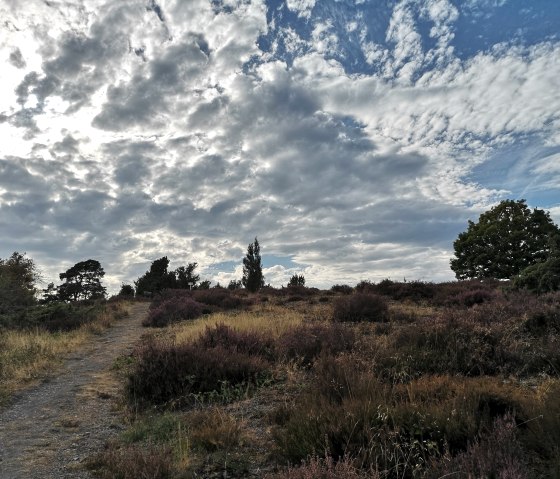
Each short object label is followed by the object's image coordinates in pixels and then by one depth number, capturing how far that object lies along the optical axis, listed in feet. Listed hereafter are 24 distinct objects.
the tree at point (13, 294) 57.00
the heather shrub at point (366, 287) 74.28
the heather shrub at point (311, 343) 28.14
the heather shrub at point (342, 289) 85.80
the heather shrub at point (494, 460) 9.52
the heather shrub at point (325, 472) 10.18
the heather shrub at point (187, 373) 24.72
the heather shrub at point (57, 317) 57.47
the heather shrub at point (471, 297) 54.95
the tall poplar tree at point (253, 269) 123.85
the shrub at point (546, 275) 43.32
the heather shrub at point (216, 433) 15.71
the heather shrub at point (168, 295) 86.79
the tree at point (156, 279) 144.77
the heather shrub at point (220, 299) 79.20
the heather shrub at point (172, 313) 63.98
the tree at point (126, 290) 156.77
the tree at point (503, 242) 118.32
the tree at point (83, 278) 153.38
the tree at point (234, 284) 148.36
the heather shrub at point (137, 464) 13.34
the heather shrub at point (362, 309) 47.57
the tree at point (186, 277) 141.38
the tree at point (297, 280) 121.87
